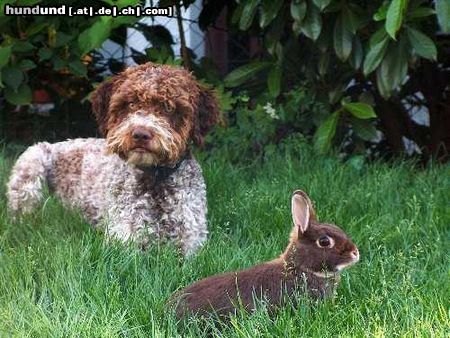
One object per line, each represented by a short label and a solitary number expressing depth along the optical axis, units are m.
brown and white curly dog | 3.97
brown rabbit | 3.13
